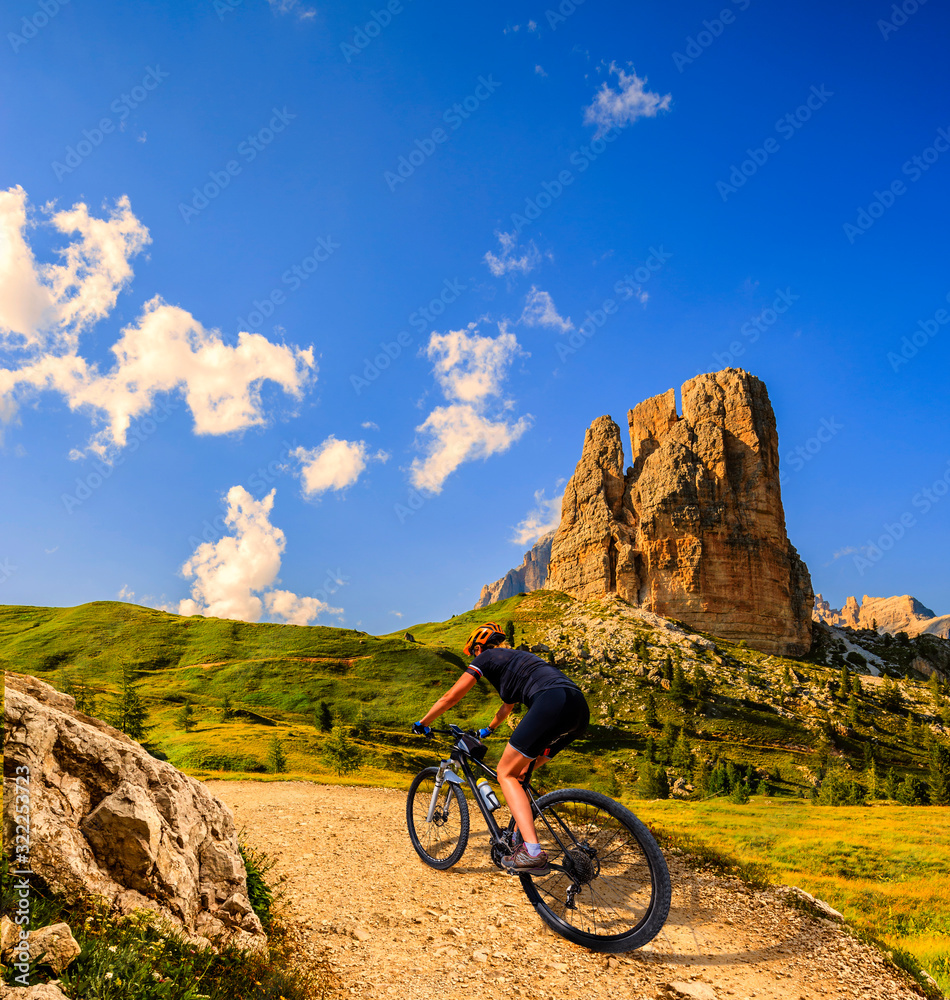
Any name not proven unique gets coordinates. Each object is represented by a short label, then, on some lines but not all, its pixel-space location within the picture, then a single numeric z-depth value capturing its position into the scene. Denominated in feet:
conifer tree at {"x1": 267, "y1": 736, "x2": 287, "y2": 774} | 88.57
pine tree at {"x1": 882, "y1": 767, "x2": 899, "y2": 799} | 193.06
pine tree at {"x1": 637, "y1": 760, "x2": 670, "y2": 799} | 186.16
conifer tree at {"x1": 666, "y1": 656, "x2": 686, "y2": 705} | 289.33
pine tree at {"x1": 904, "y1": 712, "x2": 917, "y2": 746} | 276.62
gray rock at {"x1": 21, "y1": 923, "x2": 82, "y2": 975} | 13.19
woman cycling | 21.84
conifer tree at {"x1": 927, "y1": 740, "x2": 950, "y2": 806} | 188.44
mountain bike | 20.56
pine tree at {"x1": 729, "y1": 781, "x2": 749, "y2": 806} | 102.81
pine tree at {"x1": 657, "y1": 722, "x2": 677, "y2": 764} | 235.20
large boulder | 17.06
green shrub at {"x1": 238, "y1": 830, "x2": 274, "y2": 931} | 22.36
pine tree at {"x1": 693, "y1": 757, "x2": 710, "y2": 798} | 200.21
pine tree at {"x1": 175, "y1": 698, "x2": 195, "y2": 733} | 181.47
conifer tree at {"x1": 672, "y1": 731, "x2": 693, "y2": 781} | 219.61
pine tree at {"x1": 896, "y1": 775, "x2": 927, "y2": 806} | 183.42
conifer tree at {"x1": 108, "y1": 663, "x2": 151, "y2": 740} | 140.87
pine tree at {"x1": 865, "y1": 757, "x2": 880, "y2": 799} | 207.09
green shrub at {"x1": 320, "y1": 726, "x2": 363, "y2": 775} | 97.14
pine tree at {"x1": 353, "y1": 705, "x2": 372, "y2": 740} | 204.31
